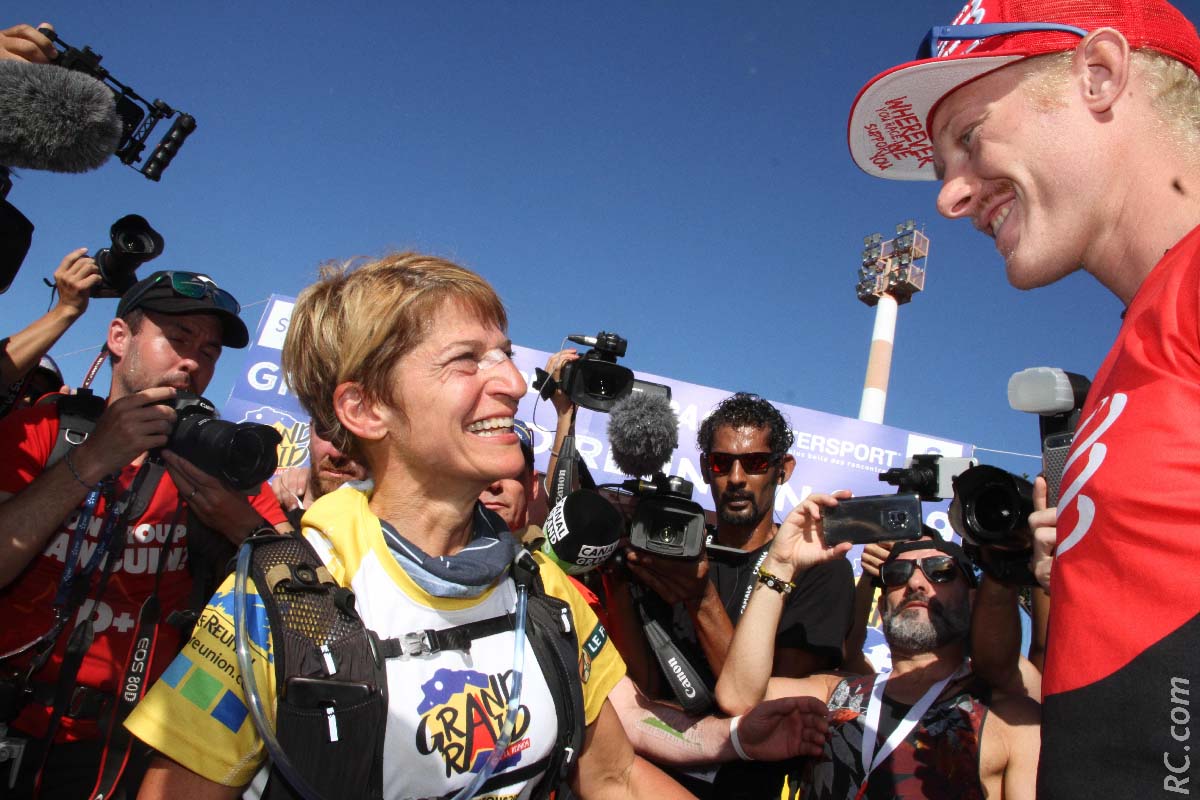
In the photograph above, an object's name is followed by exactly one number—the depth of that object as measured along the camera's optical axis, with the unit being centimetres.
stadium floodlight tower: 3788
